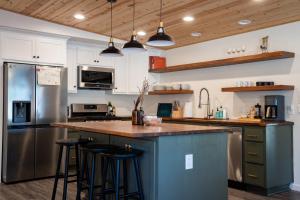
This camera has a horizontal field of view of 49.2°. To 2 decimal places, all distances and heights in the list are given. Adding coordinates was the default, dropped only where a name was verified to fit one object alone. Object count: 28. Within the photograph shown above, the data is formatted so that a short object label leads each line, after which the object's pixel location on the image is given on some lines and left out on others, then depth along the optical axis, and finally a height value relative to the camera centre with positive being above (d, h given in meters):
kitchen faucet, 5.90 -0.03
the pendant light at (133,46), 3.76 +0.67
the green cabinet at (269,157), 4.32 -0.70
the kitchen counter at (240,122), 4.38 -0.24
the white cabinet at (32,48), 5.02 +0.89
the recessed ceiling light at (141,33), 5.81 +1.28
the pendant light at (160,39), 3.36 +0.67
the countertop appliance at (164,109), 6.75 -0.09
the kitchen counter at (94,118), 5.75 -0.26
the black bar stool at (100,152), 3.12 -0.45
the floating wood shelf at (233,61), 4.60 +0.72
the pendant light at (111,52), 4.16 +0.67
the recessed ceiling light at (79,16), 5.06 +1.38
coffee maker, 4.65 -0.03
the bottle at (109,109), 6.54 -0.09
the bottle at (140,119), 3.73 -0.16
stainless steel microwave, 6.07 +0.51
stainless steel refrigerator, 4.91 -0.22
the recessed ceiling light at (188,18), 4.84 +1.30
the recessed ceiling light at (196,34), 5.60 +1.23
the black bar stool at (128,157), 2.85 -0.50
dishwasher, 4.61 -0.71
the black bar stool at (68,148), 3.58 -0.50
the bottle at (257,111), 4.95 -0.08
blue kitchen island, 2.83 -0.50
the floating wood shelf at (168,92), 6.28 +0.26
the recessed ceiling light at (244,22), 4.72 +1.23
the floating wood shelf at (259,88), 4.56 +0.26
